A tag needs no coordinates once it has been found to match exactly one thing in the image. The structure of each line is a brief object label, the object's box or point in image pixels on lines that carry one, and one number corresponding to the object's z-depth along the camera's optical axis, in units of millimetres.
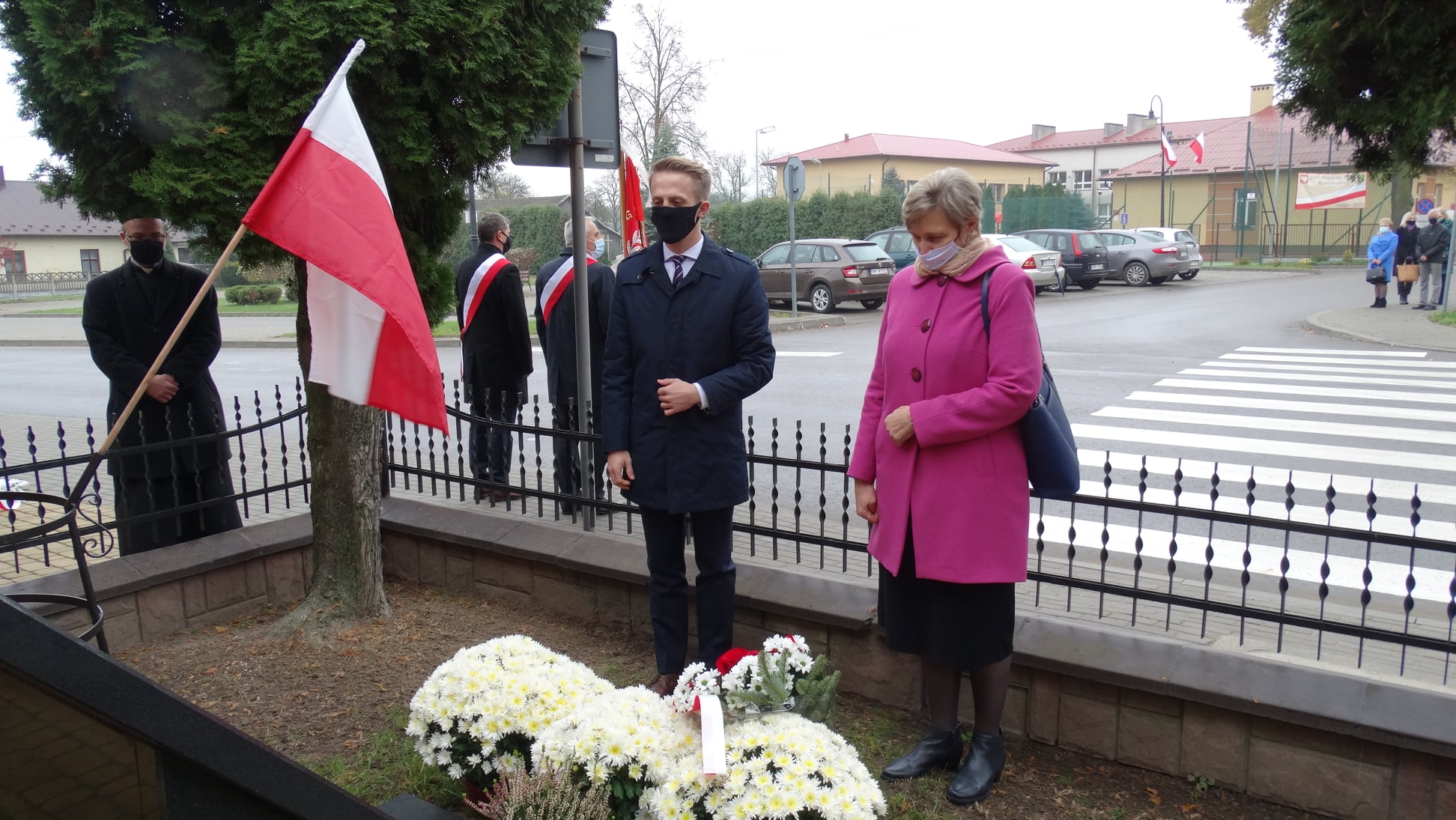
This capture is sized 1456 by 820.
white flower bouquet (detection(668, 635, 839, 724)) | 2871
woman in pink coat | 2957
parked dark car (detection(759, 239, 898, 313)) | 22547
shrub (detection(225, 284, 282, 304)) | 37969
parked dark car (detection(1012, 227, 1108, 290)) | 26078
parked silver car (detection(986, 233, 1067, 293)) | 24016
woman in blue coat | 19389
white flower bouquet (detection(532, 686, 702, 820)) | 2676
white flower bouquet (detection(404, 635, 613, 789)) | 2896
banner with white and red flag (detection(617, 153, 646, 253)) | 7859
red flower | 3127
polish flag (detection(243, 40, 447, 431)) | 3064
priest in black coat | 4945
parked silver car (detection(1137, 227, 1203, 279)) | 27891
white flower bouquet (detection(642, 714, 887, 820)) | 2449
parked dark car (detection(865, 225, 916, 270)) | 25539
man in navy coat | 3600
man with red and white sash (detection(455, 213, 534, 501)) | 6812
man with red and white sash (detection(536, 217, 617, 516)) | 6645
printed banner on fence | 36562
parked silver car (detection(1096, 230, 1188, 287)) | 27078
